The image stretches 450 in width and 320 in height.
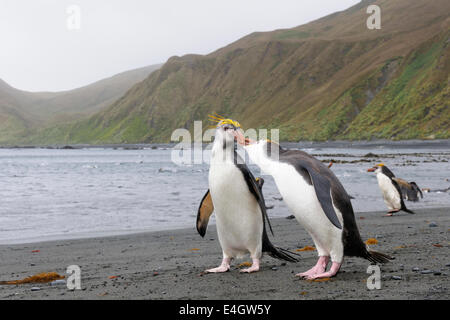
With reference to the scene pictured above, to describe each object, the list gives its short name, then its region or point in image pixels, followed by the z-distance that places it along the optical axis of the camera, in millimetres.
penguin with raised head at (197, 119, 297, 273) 5508
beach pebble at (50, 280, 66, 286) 5490
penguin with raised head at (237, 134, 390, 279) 4812
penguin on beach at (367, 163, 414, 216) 12996
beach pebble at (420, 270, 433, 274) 4996
